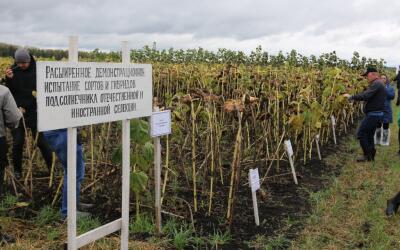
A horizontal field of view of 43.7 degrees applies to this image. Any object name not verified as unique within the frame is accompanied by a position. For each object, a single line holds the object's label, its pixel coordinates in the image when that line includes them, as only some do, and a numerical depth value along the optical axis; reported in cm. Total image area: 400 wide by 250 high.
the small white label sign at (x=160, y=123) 447
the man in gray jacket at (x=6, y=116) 425
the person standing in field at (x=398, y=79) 1624
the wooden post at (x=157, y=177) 463
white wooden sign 305
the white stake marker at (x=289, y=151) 672
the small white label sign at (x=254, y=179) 492
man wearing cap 867
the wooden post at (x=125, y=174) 387
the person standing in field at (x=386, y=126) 1049
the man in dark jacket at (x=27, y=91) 596
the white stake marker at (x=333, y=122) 993
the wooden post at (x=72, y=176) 327
